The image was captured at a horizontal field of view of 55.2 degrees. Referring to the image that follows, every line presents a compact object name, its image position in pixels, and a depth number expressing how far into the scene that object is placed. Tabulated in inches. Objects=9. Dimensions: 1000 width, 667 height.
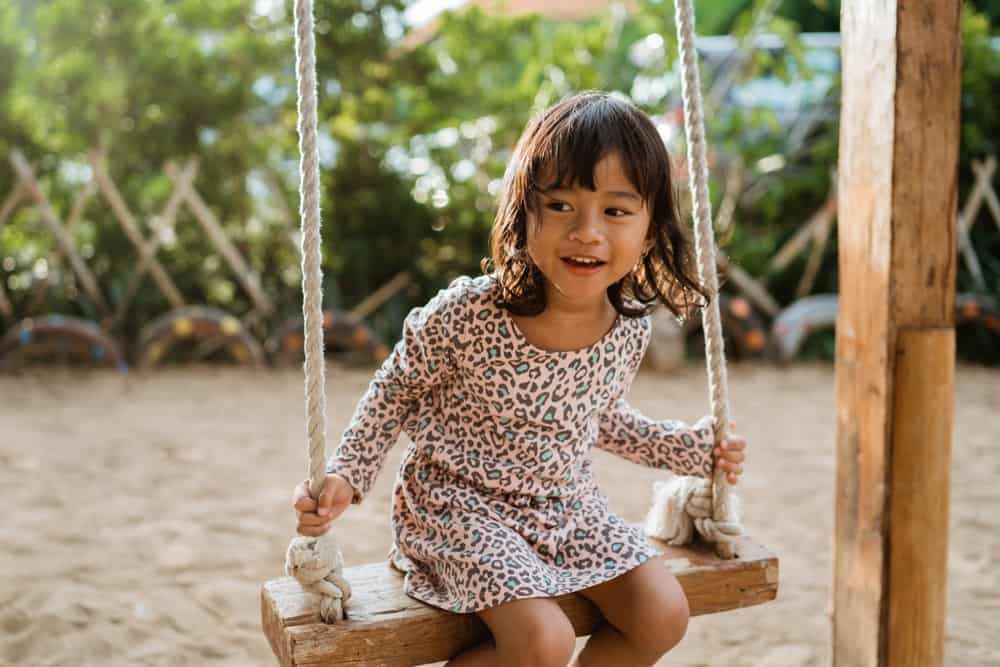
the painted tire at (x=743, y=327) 242.7
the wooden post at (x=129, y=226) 225.5
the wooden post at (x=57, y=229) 220.5
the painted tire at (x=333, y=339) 227.3
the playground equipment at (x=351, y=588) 52.7
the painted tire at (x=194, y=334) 218.2
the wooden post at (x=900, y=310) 63.7
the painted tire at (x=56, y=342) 209.0
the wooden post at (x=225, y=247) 232.7
